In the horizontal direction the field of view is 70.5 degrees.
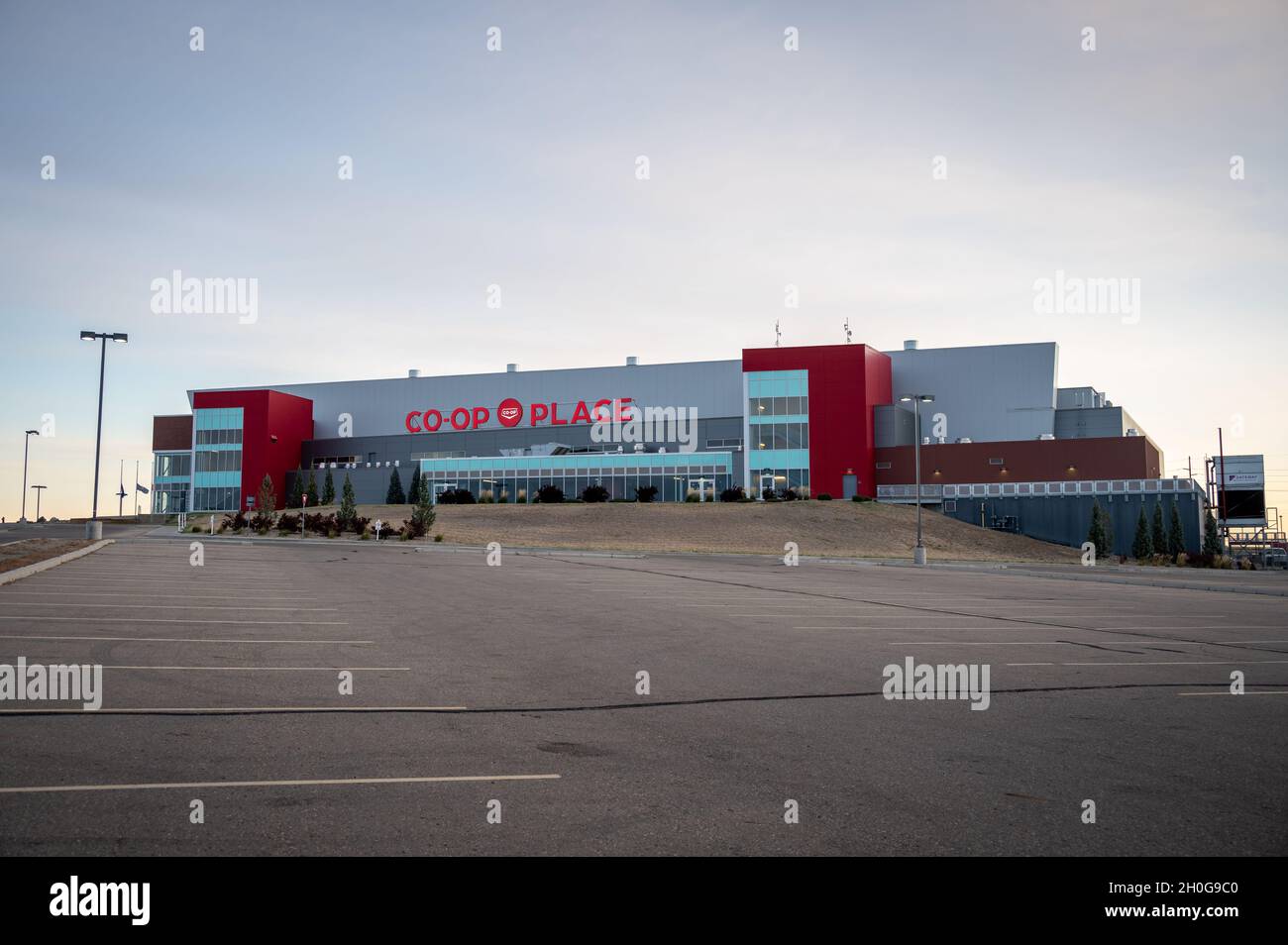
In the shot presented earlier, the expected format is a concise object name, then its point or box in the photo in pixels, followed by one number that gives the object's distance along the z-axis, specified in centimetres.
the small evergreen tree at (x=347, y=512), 5716
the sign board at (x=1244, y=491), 7847
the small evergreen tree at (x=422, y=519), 5175
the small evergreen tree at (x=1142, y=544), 5678
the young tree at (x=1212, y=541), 5166
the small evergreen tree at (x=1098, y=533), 5938
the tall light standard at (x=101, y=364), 4138
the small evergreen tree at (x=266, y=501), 5872
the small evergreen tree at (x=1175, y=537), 5872
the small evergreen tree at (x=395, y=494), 8500
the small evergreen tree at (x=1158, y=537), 5934
